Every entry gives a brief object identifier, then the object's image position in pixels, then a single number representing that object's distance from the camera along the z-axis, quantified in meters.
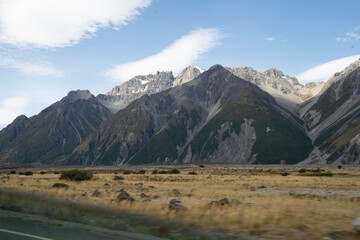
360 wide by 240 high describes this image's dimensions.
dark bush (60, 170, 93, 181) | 55.47
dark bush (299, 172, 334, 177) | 74.41
